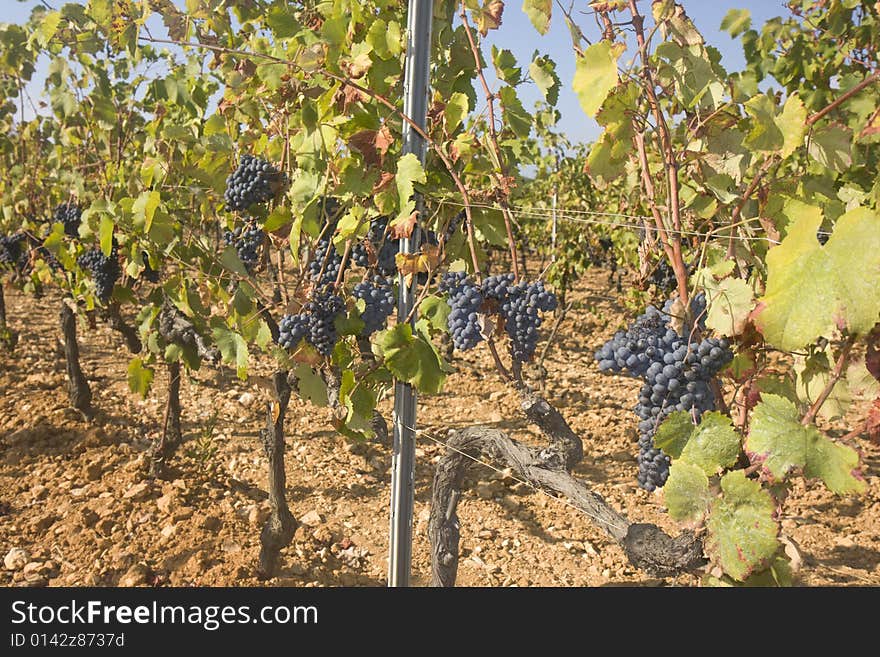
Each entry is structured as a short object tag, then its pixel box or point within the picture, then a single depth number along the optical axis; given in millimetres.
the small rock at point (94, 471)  3670
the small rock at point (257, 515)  3322
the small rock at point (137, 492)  3473
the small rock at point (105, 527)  3221
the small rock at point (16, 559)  2982
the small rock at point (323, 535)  3236
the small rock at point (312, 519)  3381
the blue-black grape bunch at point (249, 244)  2879
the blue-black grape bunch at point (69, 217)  4195
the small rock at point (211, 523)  3266
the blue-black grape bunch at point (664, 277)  3896
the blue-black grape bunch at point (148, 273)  3833
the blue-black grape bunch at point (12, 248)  5098
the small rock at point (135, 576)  2842
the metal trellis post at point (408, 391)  1789
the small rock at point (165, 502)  3389
